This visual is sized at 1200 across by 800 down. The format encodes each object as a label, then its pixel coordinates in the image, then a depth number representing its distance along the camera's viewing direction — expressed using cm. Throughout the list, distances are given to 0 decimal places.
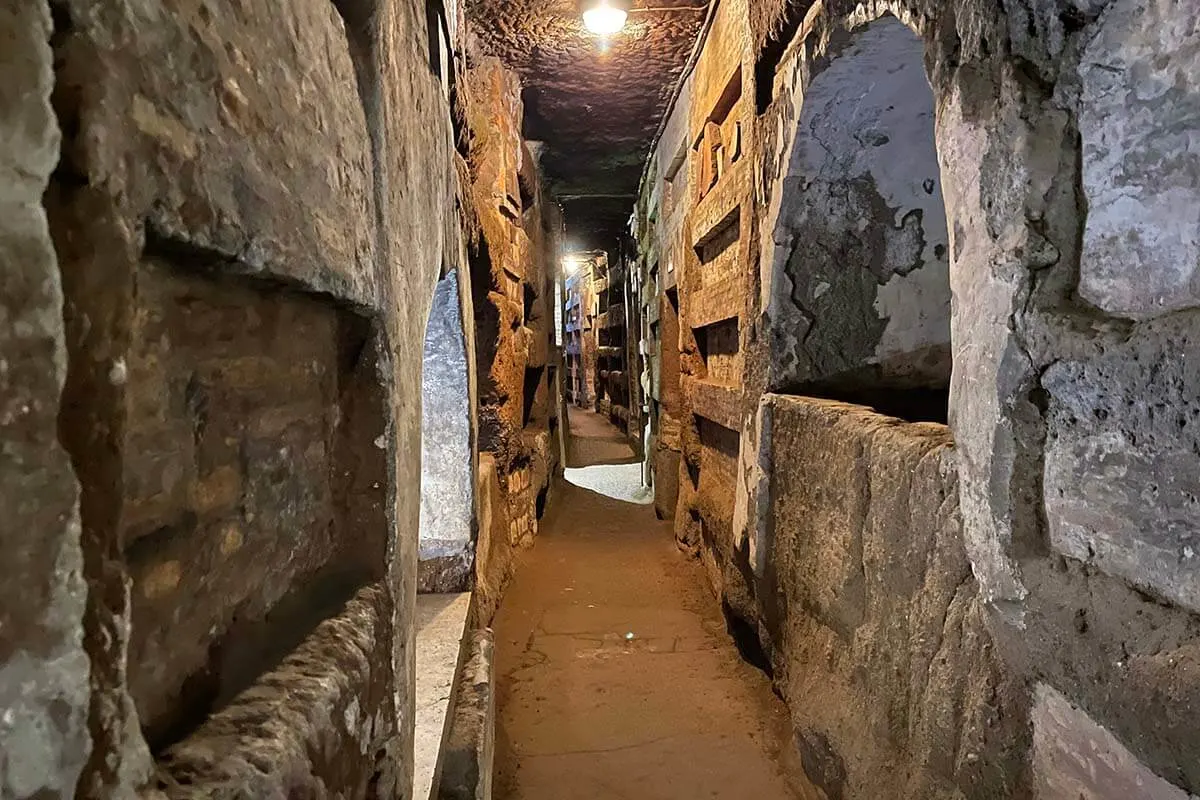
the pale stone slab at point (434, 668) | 171
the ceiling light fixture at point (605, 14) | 361
